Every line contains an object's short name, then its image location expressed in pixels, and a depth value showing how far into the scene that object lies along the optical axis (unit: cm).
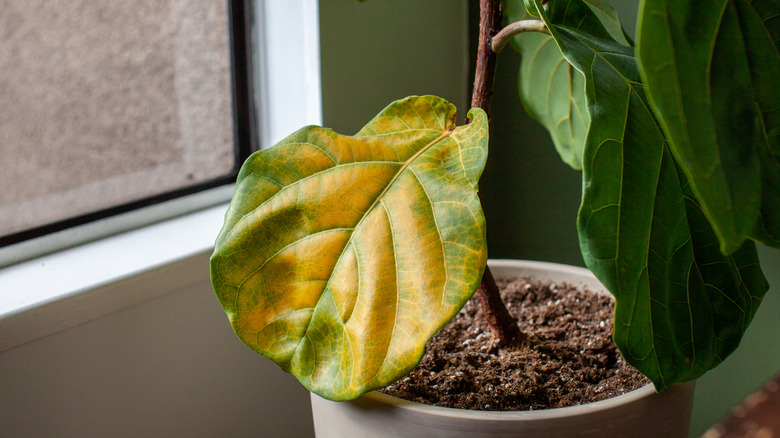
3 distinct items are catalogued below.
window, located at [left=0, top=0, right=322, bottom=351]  77
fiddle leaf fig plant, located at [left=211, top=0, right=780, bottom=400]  50
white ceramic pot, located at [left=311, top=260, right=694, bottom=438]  55
